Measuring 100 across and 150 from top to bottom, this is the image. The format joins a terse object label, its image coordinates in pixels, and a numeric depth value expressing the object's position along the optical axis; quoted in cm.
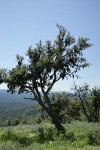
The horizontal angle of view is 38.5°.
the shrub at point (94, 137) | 1137
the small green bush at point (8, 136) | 1463
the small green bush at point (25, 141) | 1209
